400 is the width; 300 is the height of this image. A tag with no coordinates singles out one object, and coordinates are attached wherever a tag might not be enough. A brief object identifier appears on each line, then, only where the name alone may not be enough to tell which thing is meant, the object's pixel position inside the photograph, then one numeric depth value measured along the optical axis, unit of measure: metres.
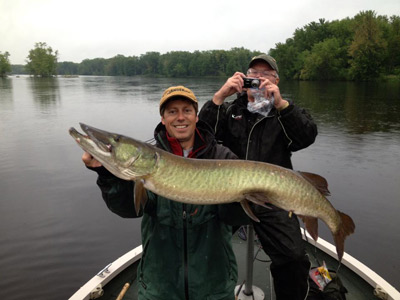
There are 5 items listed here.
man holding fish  1.99
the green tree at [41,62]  99.12
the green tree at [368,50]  45.94
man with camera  2.57
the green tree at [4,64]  90.50
